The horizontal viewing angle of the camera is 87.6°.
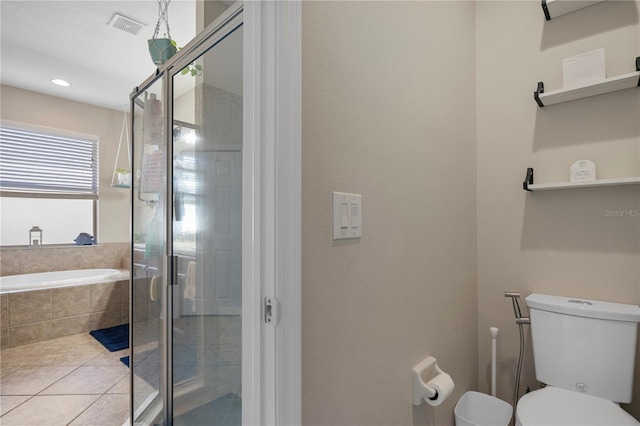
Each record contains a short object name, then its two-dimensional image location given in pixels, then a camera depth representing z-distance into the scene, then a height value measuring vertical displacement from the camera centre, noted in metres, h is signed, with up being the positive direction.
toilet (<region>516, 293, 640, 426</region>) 1.20 -0.61
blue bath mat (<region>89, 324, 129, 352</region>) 2.99 -1.21
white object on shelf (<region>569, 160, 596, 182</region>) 1.47 +0.18
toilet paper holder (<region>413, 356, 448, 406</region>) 1.15 -0.61
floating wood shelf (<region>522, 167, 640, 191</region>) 1.34 +0.12
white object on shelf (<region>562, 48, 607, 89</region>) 1.45 +0.63
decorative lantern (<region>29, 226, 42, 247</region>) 3.65 -0.28
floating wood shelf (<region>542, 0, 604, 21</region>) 1.49 +0.94
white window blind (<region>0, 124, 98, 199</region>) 3.56 +0.55
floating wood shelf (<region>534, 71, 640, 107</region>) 1.36 +0.53
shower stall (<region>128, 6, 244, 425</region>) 1.32 -0.11
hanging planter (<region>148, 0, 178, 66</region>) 1.76 +0.86
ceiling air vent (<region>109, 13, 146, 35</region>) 2.36 +1.37
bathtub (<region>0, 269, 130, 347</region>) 2.99 -0.90
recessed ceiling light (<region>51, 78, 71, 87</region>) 3.43 +1.35
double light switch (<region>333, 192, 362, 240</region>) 0.87 -0.01
